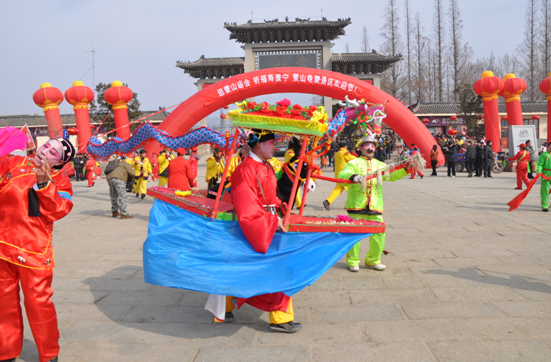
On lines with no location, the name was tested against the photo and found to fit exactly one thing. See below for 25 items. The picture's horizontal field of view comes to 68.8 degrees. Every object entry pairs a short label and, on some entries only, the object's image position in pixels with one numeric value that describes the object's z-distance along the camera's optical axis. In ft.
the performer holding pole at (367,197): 14.90
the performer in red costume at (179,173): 26.55
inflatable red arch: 50.70
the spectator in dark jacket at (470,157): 50.78
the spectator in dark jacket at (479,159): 48.84
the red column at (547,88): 61.54
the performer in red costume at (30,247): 8.52
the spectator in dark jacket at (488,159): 48.65
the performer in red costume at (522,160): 34.45
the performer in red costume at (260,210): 9.72
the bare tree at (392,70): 119.96
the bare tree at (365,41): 138.72
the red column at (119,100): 62.44
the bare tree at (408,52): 124.77
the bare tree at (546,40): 109.81
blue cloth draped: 9.63
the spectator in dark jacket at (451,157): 50.55
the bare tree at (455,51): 115.55
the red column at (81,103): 63.77
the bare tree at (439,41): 116.33
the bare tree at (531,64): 111.24
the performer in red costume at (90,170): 50.37
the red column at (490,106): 62.13
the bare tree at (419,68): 130.12
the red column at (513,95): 62.28
